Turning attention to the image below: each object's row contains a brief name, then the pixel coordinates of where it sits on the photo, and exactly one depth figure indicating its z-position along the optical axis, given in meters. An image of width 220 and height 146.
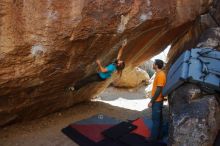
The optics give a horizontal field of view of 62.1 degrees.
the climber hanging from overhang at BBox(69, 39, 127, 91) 4.37
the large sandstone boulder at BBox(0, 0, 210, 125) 3.54
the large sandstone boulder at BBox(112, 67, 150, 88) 9.17
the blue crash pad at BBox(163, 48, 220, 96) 3.96
